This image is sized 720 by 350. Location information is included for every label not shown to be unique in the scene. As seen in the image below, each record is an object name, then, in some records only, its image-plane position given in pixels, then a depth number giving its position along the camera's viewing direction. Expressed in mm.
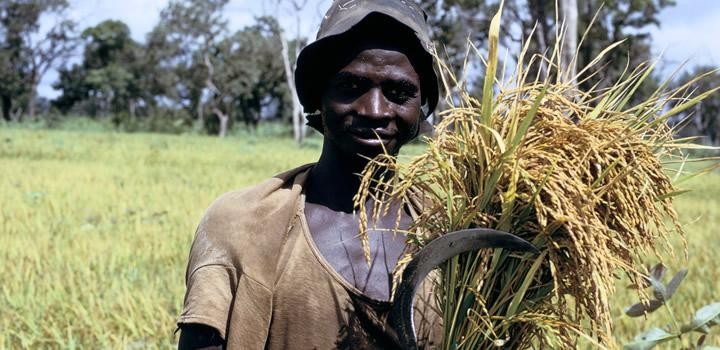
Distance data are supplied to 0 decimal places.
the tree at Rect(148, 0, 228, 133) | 46125
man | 1571
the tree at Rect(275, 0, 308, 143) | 28114
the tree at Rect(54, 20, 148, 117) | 47969
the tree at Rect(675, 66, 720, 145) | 41562
